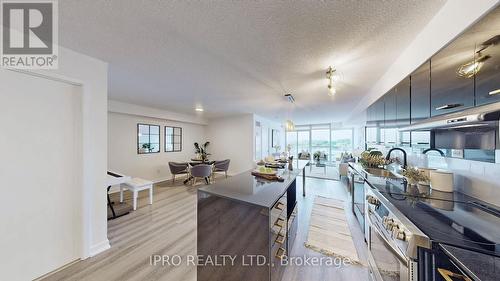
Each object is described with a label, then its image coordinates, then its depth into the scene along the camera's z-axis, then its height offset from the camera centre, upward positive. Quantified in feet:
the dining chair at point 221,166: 18.74 -3.16
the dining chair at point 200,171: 15.80 -3.17
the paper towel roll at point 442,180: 4.74 -1.25
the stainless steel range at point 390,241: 2.87 -2.30
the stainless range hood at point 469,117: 2.52 +0.43
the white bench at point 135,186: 10.82 -3.31
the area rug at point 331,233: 6.77 -4.82
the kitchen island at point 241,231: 3.99 -2.59
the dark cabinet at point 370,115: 9.88 +1.67
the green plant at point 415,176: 5.23 -1.21
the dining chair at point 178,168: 16.98 -3.09
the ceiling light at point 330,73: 7.34 +3.19
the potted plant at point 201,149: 20.11 -1.43
